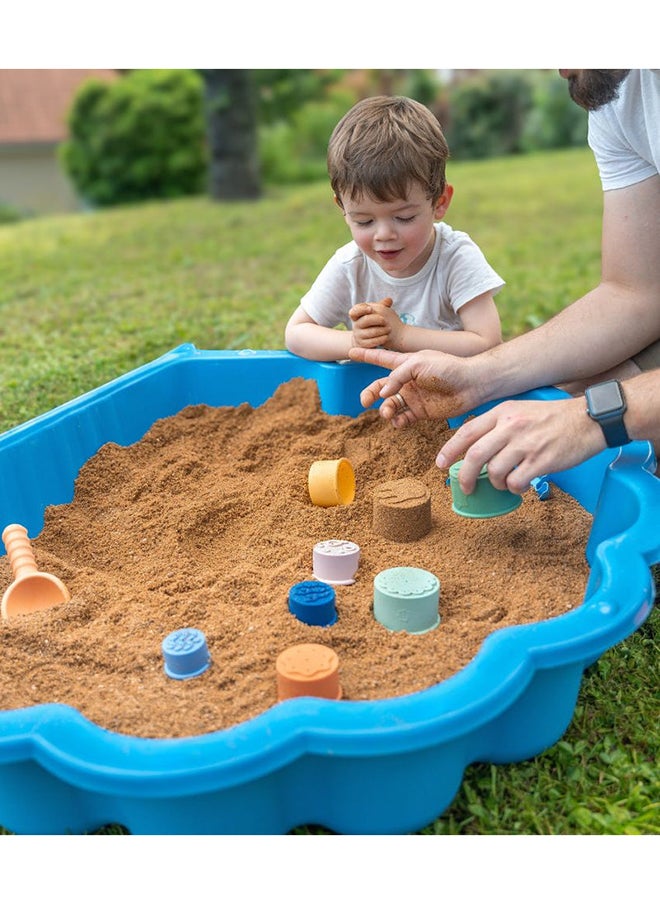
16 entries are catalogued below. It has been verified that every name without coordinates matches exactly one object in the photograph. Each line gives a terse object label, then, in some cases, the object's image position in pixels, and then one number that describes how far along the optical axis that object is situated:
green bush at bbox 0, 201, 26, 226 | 12.31
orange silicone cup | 1.12
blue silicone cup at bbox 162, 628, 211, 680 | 1.21
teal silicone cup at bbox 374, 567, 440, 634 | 1.29
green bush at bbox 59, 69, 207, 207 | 9.96
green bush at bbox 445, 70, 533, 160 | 12.82
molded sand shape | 1.60
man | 1.63
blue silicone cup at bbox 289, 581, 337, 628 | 1.30
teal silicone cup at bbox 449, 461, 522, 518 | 1.58
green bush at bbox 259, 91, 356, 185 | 11.33
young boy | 1.73
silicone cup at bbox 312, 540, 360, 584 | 1.46
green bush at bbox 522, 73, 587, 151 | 12.06
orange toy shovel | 1.44
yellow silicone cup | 1.72
